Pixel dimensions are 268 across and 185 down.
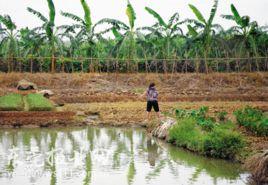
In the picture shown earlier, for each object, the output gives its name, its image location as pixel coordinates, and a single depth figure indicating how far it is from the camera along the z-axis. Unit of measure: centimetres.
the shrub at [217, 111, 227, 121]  1714
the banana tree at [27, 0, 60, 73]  2869
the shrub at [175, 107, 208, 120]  1622
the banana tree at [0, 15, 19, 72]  3023
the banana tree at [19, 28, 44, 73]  3064
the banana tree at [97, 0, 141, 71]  2977
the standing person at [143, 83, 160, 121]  1819
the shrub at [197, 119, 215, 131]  1413
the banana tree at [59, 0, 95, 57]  2950
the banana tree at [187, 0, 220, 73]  2991
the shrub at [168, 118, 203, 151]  1323
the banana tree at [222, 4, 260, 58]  3091
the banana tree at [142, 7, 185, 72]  3192
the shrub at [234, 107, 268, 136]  1352
